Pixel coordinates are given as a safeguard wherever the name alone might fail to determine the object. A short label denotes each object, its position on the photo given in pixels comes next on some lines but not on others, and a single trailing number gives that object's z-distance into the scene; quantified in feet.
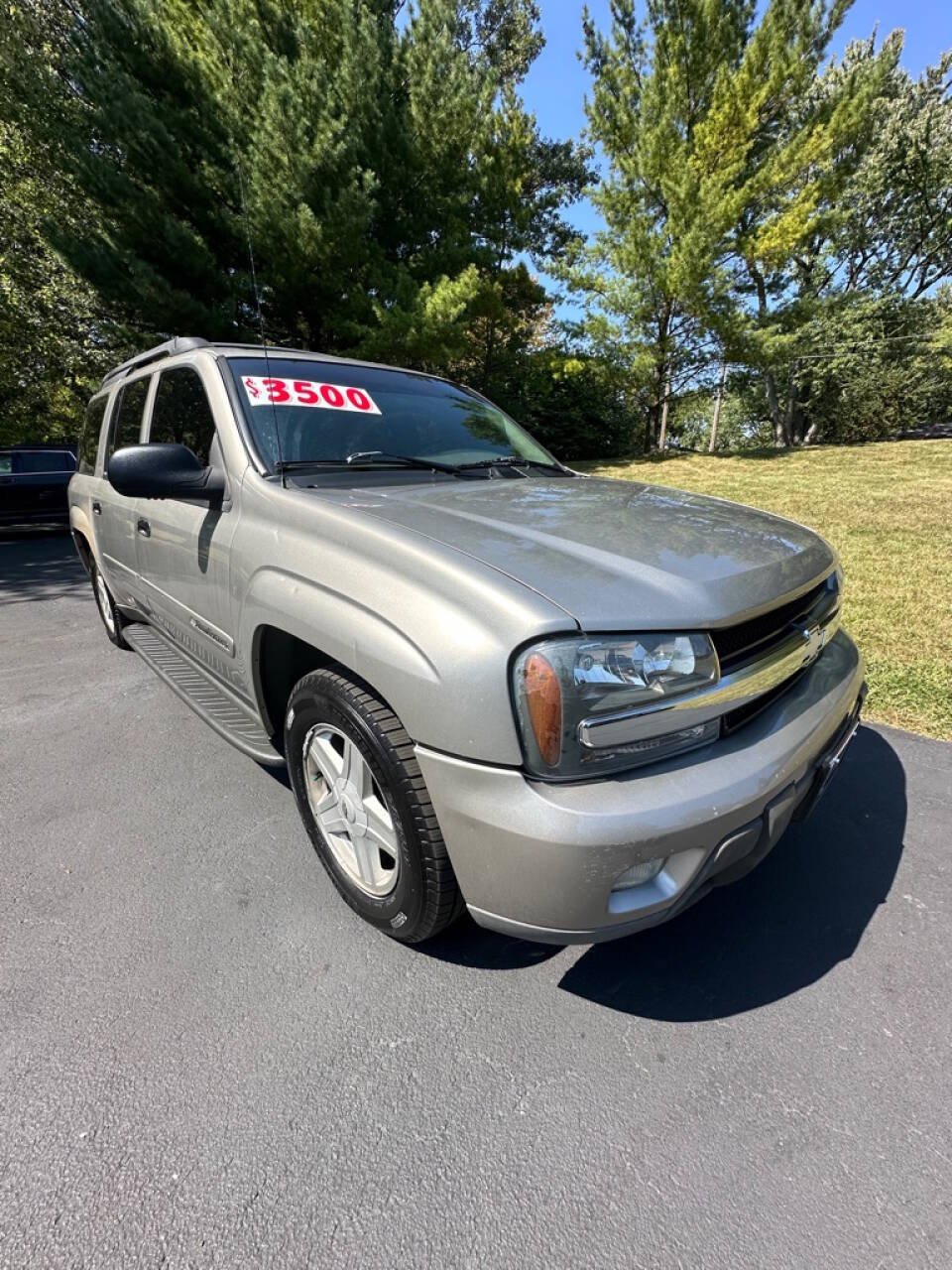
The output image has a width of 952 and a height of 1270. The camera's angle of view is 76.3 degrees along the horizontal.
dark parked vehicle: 33.68
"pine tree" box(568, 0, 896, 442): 49.11
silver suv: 4.42
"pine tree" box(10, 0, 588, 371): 37.17
